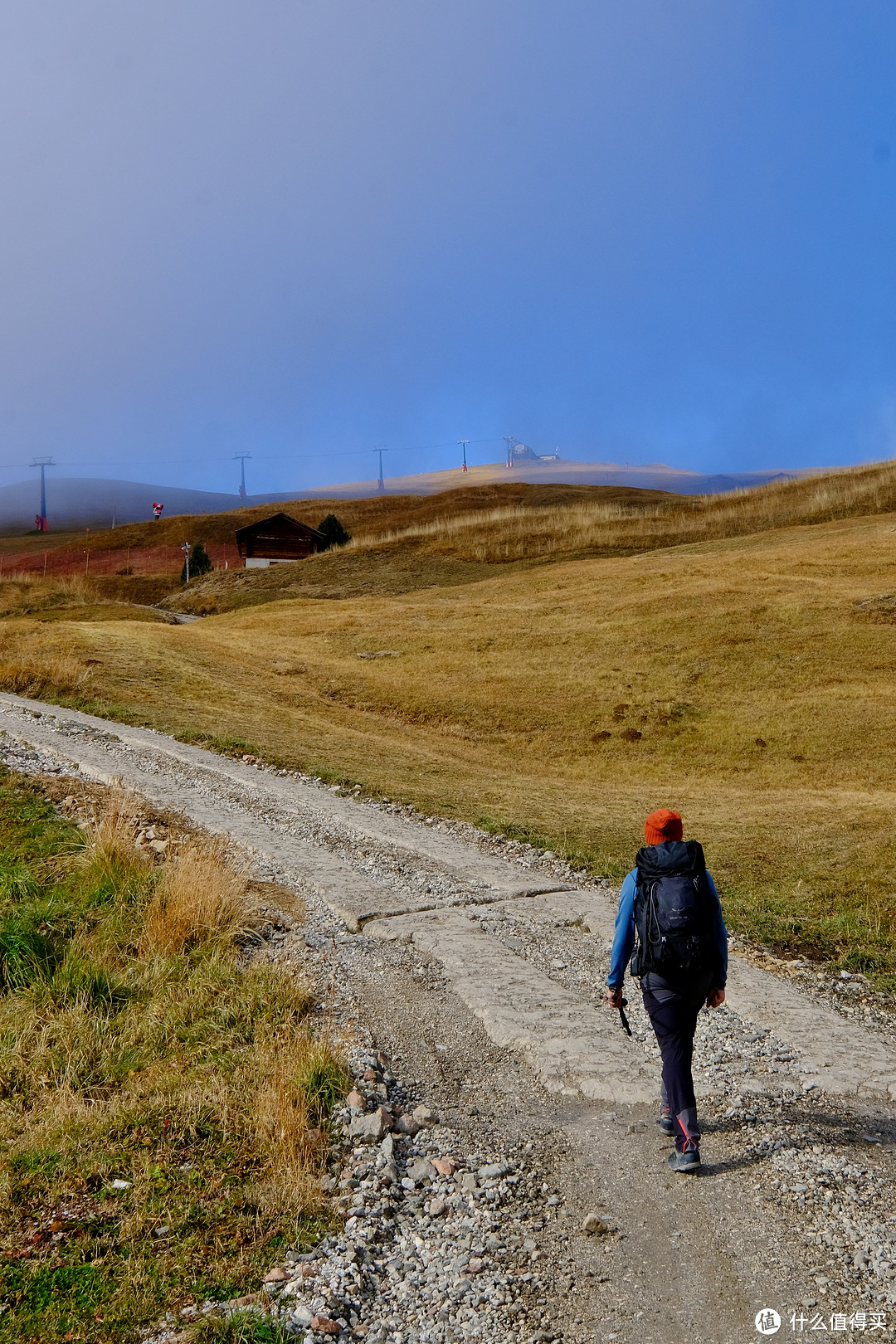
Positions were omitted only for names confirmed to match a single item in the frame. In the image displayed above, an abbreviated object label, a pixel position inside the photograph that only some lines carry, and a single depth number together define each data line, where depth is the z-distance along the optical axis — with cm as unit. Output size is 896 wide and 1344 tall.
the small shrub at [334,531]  9244
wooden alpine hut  8919
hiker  673
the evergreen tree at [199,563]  10075
